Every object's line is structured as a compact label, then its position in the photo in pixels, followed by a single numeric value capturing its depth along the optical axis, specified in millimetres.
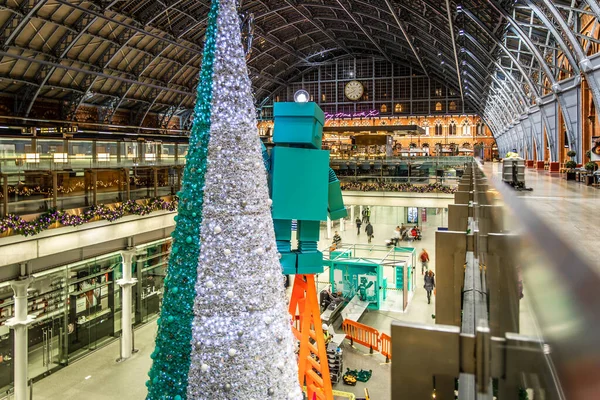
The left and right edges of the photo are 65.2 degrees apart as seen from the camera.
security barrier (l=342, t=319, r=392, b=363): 12930
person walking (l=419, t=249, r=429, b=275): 20516
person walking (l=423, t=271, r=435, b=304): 16844
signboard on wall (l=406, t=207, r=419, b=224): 37625
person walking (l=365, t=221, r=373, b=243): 29797
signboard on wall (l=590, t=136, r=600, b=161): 13477
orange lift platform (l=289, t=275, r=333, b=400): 7113
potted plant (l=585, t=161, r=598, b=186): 10156
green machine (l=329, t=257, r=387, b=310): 17391
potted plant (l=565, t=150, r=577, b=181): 12664
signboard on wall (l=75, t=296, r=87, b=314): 14281
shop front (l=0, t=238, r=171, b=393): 12211
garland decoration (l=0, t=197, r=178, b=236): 10406
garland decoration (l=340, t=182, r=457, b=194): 25547
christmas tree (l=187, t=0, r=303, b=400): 3910
